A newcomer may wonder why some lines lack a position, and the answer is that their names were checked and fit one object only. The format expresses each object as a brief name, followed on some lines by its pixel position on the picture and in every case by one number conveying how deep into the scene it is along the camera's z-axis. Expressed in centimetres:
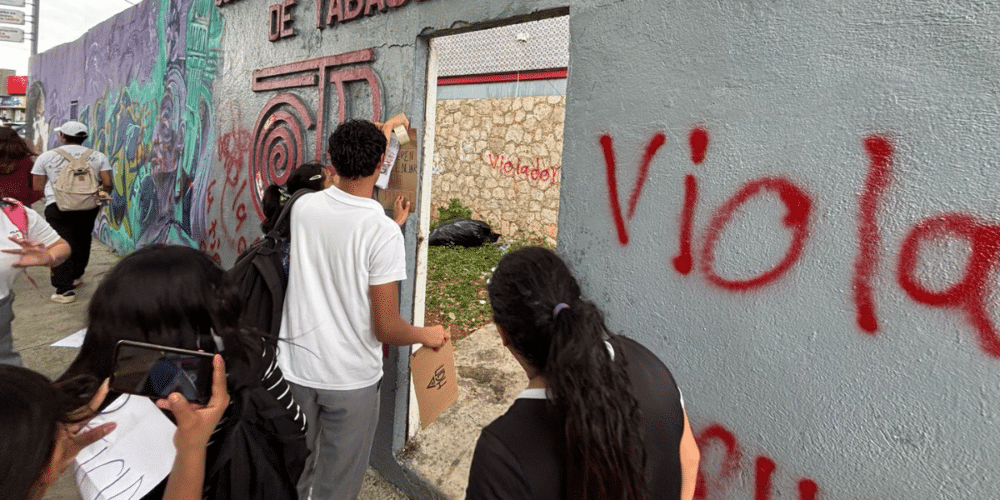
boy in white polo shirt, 202
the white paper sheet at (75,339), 138
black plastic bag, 811
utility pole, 1677
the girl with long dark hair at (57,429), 84
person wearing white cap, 518
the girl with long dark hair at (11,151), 299
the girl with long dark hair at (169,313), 117
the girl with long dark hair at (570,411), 101
